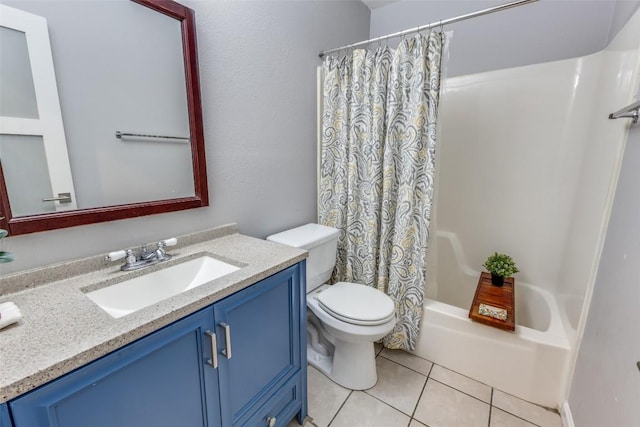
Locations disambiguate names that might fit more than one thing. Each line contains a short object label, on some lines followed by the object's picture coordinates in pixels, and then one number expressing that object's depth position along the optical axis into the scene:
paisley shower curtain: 1.54
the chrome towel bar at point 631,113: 1.00
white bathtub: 1.44
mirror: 0.87
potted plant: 1.79
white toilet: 1.44
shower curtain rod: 1.30
